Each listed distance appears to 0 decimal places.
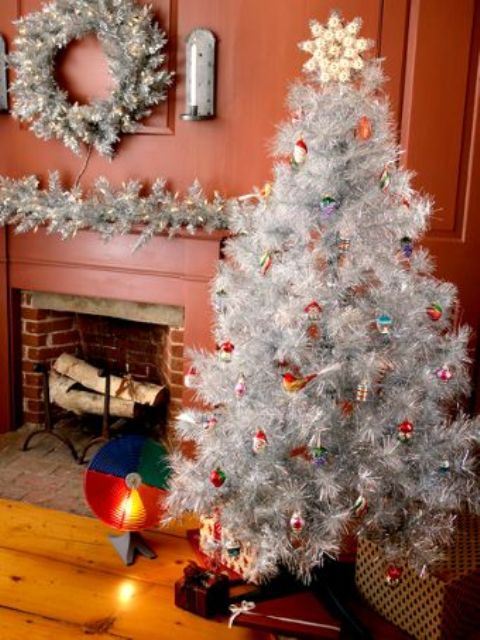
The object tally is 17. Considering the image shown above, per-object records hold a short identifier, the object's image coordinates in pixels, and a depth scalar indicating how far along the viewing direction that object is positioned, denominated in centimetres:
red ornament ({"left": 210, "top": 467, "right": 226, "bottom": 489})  189
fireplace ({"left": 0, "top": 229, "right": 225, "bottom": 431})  279
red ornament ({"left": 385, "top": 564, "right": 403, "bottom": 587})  188
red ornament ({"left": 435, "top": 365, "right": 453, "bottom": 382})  191
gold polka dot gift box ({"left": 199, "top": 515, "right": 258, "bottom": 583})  192
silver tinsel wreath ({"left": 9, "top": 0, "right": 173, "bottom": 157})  255
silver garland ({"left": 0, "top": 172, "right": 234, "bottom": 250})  262
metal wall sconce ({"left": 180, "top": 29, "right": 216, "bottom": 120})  254
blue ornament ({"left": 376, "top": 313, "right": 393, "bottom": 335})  180
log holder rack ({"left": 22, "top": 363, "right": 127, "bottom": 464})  300
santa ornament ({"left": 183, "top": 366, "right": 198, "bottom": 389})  210
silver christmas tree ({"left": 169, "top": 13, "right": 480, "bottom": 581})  182
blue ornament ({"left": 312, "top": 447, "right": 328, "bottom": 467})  181
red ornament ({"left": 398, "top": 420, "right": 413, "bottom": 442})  184
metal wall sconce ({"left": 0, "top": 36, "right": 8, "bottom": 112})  281
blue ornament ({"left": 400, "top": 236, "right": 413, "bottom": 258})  191
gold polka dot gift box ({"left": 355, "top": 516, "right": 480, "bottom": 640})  180
